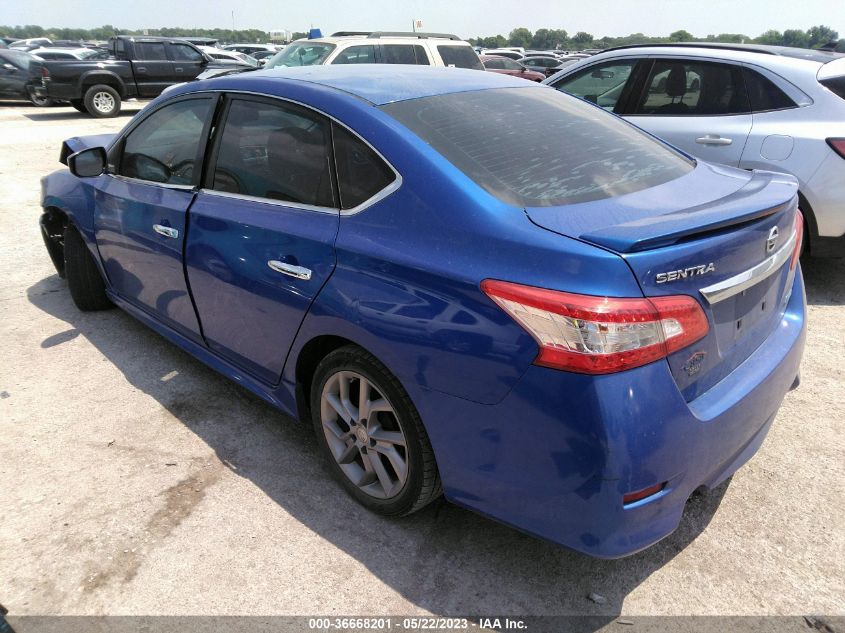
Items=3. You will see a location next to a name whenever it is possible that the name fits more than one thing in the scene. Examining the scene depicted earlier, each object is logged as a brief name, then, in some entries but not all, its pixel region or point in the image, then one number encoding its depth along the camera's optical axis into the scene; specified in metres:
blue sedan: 1.80
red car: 21.93
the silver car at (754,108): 4.29
